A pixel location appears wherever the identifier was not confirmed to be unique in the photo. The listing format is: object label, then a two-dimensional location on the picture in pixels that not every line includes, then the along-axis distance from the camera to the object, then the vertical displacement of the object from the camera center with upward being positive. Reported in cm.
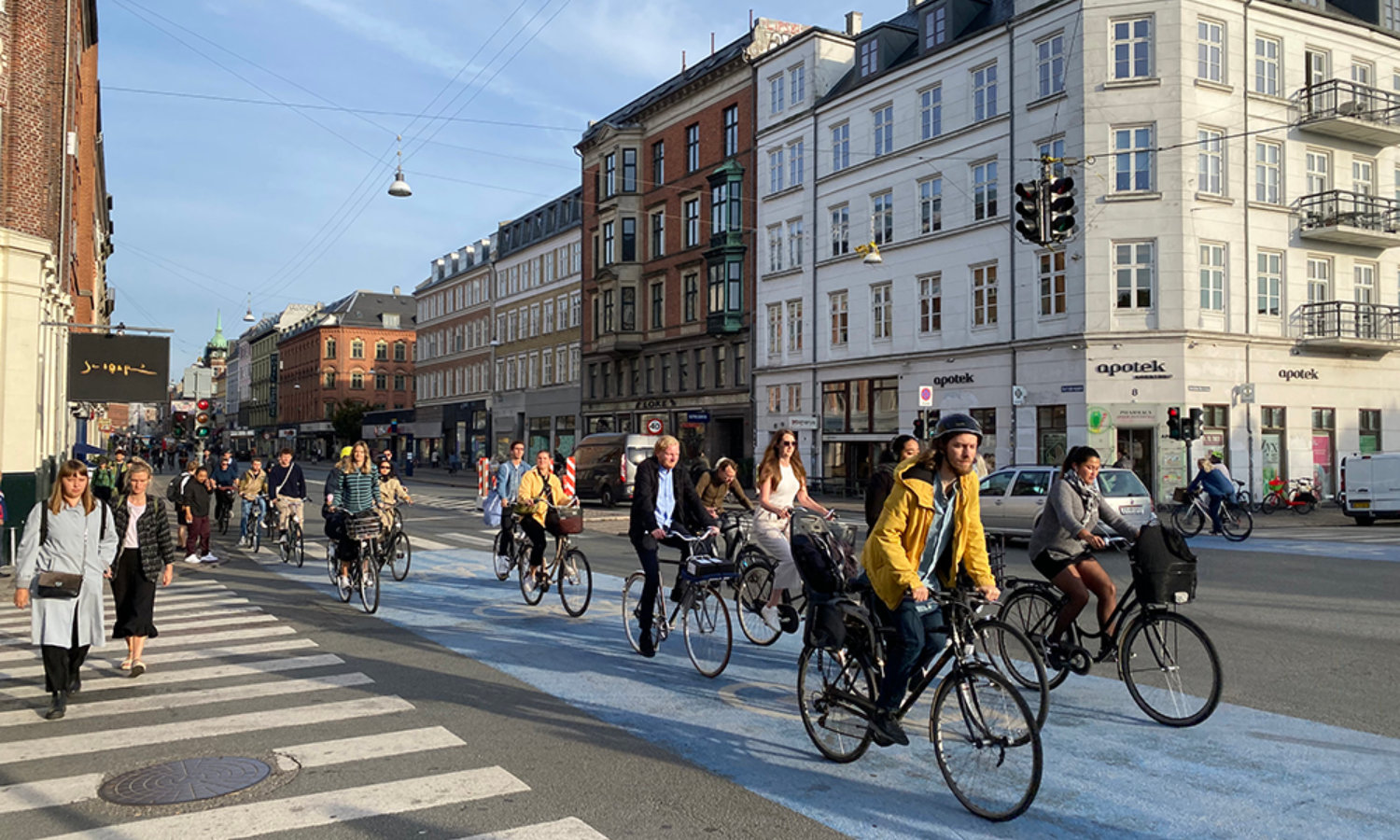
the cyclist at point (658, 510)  834 -52
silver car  1686 -83
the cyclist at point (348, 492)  1193 -54
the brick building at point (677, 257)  4309 +863
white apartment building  2800 +628
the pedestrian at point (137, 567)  794 -94
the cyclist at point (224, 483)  2114 -78
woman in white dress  863 -42
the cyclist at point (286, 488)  1712 -71
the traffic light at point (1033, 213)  1619 +368
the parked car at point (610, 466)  3172 -59
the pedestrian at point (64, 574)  677 -86
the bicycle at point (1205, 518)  1964 -137
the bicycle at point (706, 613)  766 -125
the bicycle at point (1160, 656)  610 -128
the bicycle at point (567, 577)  1070 -140
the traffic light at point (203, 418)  2922 +79
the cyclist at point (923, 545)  488 -47
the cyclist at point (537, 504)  1124 -63
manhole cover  509 -172
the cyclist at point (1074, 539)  674 -61
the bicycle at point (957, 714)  450 -126
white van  2323 -86
